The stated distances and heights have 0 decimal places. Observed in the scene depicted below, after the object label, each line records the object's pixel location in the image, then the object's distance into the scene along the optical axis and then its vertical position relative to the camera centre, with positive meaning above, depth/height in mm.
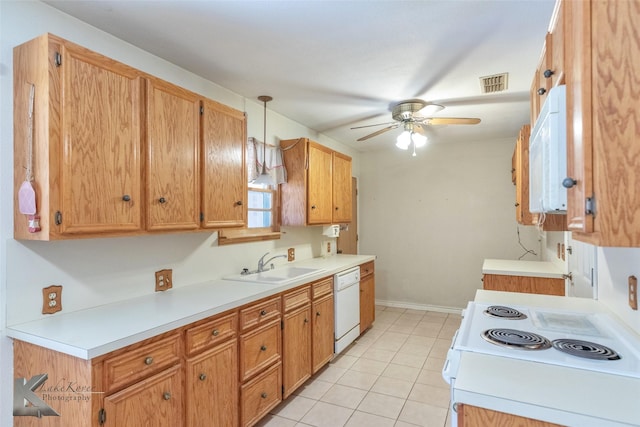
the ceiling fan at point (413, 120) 2967 +832
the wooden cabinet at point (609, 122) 808 +212
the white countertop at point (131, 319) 1386 -489
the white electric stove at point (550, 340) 1200 -524
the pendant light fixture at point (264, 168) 2941 +425
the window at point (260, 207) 3162 +80
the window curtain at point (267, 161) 3088 +505
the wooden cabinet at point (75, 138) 1465 +356
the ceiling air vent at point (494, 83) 2557 +991
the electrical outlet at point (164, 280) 2223 -411
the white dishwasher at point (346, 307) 3340 -936
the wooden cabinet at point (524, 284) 3096 -654
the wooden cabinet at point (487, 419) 967 -590
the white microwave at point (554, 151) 996 +182
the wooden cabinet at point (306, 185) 3387 +304
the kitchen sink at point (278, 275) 2647 -502
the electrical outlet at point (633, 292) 1444 -342
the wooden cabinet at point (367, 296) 3965 -962
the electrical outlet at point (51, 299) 1659 -395
